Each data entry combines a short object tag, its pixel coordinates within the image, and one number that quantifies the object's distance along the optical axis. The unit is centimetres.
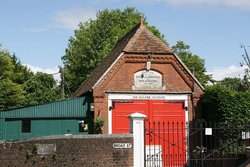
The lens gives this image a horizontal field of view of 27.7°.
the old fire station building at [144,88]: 2614
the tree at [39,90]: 4793
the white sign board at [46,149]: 1768
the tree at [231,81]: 9370
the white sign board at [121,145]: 1734
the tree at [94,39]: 5184
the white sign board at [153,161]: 1924
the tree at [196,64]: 6494
